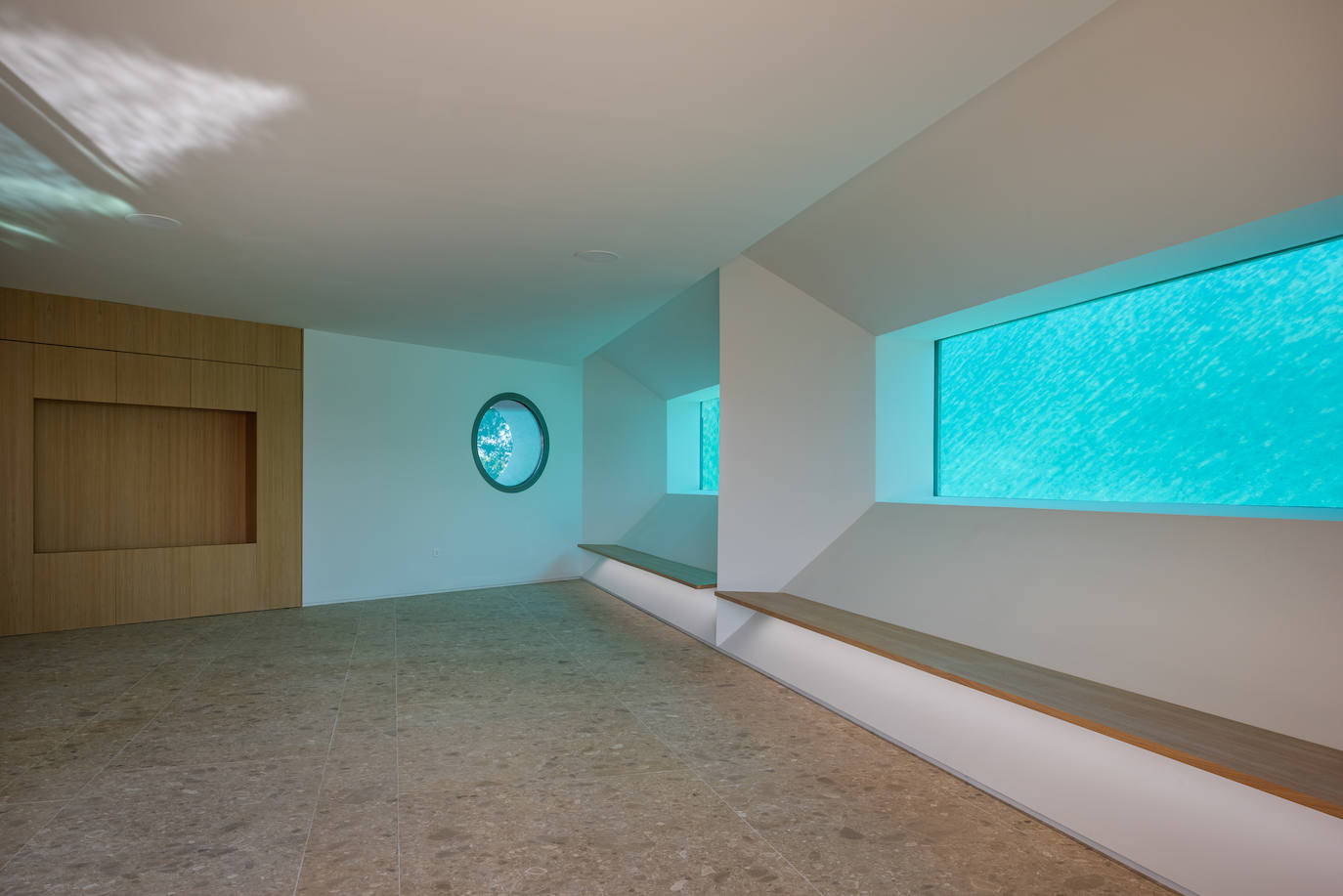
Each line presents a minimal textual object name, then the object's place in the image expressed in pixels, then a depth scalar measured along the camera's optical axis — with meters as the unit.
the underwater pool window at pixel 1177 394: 2.86
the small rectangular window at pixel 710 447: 8.41
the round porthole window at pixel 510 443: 8.06
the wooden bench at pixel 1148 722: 1.85
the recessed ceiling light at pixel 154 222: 3.99
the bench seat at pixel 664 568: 5.50
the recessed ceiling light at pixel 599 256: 4.61
